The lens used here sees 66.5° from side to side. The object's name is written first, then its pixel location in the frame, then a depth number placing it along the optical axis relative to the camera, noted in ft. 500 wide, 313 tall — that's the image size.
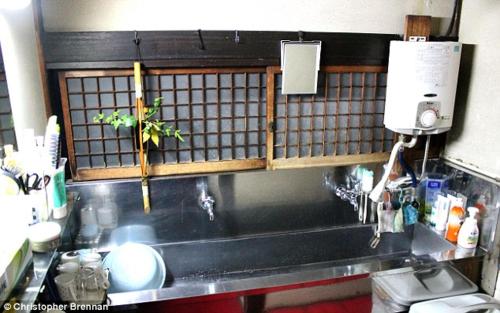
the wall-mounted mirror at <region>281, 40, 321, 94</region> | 5.63
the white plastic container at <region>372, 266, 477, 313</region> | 5.05
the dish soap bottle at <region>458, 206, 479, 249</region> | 5.63
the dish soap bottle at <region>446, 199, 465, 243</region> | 5.86
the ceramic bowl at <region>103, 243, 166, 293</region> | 5.24
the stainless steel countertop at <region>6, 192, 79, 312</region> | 3.24
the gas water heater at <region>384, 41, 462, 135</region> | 5.36
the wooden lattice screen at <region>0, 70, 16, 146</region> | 4.52
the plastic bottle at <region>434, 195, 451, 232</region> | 6.03
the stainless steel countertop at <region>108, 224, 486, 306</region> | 4.52
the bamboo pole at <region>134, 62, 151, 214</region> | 5.24
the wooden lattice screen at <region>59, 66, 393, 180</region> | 5.44
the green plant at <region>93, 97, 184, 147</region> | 5.36
